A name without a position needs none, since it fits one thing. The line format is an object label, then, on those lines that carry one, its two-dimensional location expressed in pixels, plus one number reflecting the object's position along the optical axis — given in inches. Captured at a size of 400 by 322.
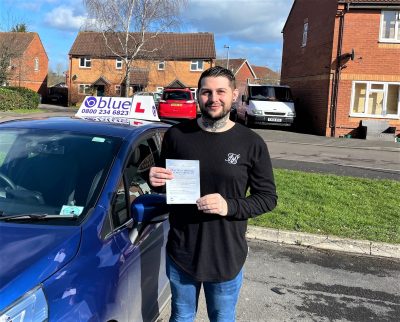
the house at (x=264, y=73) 3289.9
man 91.4
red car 925.8
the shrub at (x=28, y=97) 1240.0
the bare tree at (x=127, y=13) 1267.2
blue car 75.6
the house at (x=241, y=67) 2760.8
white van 847.7
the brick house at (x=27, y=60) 1283.7
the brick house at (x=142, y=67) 1808.6
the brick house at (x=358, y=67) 826.8
